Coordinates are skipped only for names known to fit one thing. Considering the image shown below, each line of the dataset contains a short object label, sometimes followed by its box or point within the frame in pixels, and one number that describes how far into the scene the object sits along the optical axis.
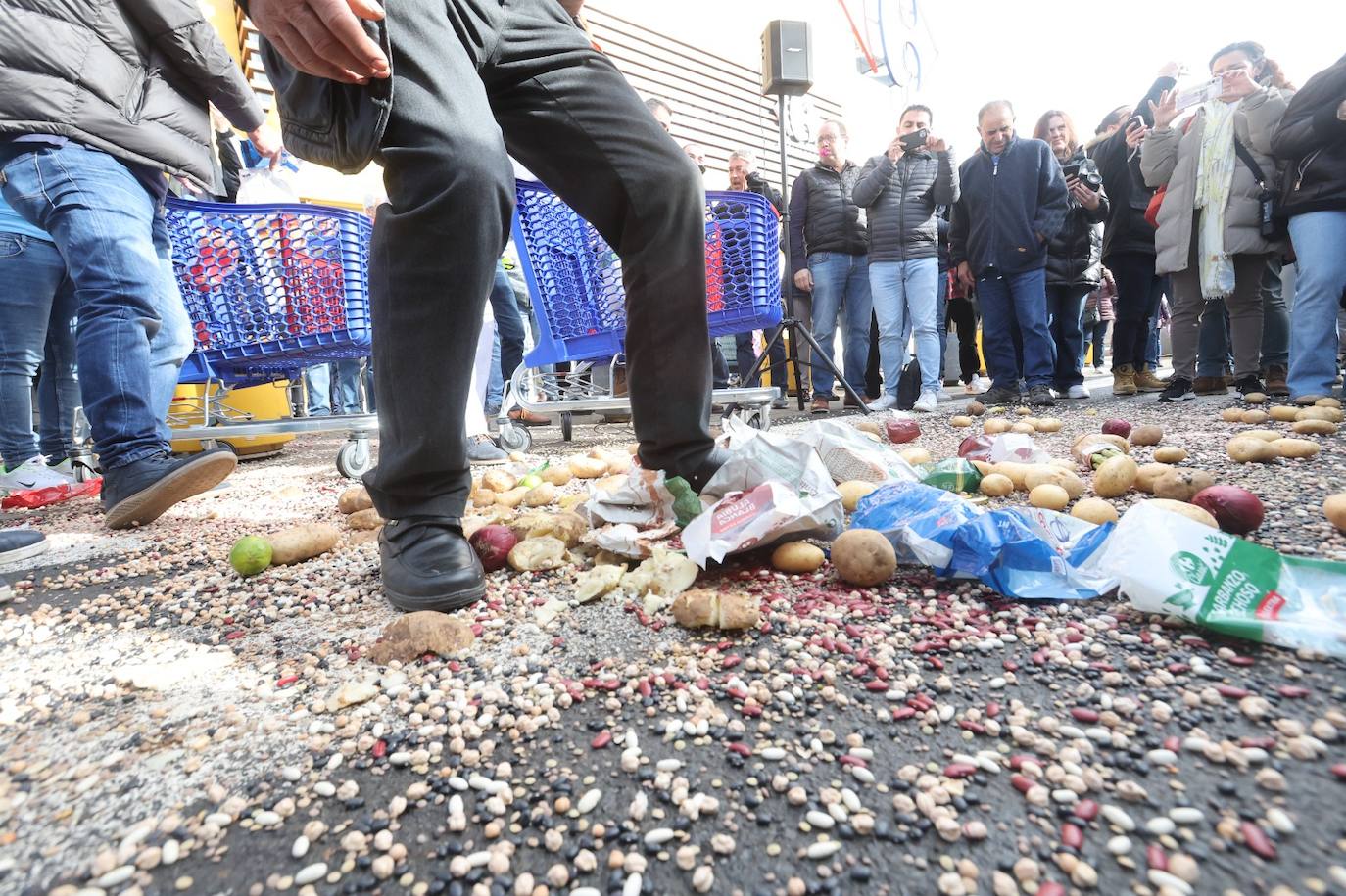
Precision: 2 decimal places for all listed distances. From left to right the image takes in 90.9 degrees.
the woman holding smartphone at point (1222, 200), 3.40
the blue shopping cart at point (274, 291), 2.82
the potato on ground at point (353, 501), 1.92
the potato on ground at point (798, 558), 1.19
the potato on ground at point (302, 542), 1.45
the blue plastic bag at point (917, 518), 1.10
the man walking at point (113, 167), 1.78
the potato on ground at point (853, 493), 1.50
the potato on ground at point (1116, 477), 1.58
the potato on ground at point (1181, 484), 1.39
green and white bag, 0.78
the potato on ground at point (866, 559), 1.09
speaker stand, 3.87
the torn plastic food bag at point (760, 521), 1.16
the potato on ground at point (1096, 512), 1.30
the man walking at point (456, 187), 1.04
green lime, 1.38
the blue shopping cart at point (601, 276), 3.02
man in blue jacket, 4.12
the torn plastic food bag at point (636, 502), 1.41
